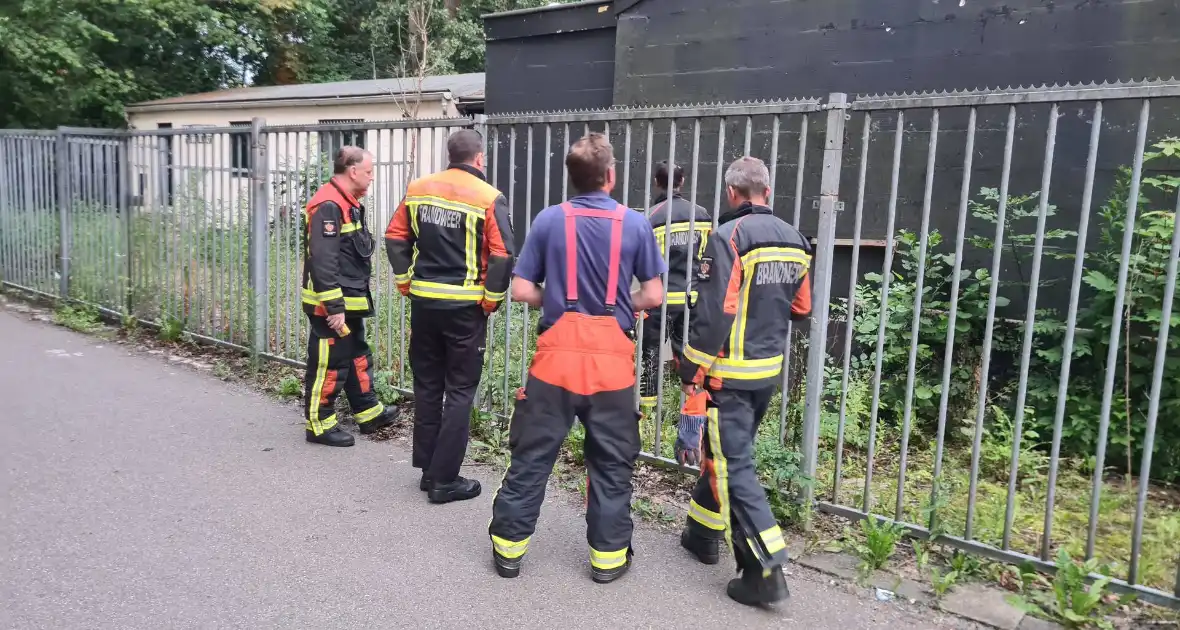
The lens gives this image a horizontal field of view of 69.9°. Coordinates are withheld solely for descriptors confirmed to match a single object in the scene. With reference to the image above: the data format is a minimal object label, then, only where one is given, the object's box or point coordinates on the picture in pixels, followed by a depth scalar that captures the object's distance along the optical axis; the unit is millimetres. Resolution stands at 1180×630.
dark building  6281
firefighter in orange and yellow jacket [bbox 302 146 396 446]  5273
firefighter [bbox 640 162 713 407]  5293
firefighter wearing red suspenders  3598
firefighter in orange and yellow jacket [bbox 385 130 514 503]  4398
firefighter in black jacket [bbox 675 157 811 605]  3508
